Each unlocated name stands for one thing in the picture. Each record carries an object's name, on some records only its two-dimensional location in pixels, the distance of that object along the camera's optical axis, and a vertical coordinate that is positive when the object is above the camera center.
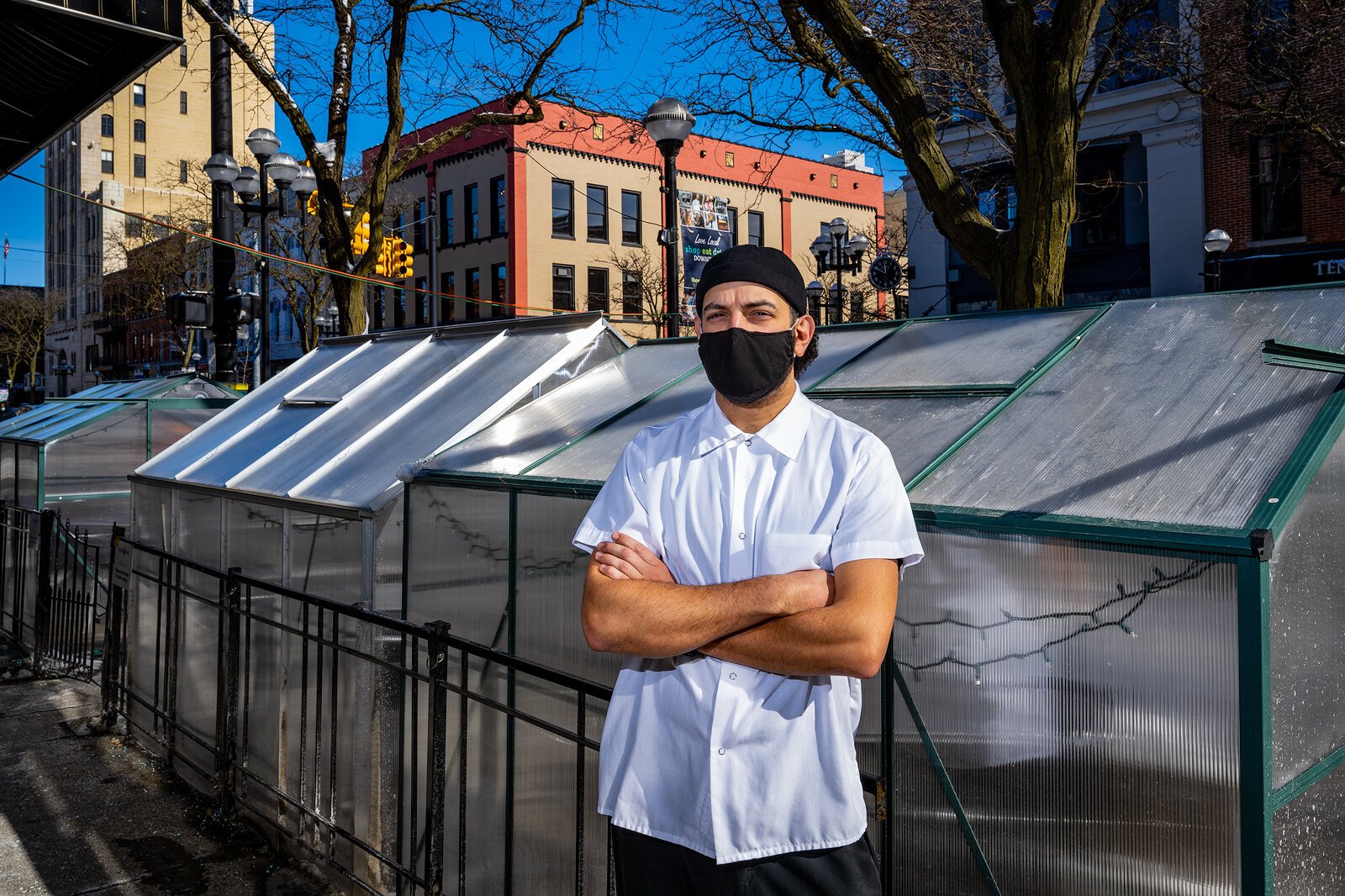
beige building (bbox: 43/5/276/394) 78.81 +24.09
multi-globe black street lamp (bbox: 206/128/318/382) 13.05 +4.71
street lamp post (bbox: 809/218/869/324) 21.80 +4.98
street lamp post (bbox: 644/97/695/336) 9.95 +3.23
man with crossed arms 2.11 -0.34
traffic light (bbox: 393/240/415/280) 28.61 +6.13
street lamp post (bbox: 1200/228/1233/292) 21.03 +4.59
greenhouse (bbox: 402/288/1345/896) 2.59 -0.44
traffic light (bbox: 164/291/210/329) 12.53 +1.93
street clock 22.12 +4.22
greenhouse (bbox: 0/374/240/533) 11.77 +0.17
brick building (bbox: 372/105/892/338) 37.94 +9.78
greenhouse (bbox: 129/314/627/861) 5.35 -0.05
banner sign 38.81 +10.13
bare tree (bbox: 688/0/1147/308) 7.70 +2.69
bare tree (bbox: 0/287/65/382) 65.81 +9.28
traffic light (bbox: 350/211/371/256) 14.03 +3.24
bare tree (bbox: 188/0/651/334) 12.66 +4.57
